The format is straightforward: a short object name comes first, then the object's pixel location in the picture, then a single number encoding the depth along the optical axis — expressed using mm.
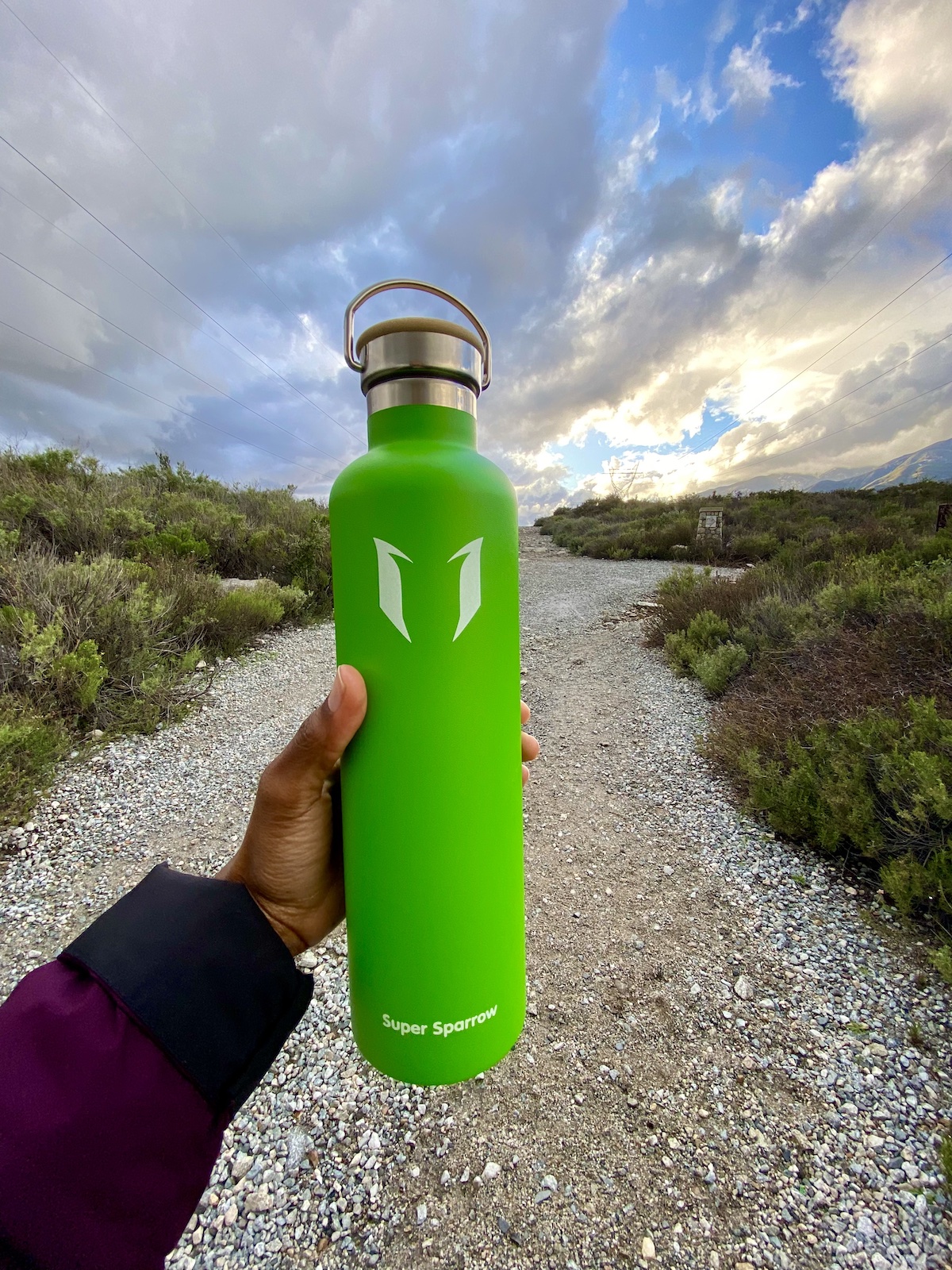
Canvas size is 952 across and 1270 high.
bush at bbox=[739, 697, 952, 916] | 2344
